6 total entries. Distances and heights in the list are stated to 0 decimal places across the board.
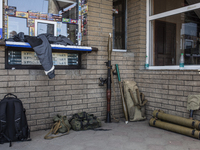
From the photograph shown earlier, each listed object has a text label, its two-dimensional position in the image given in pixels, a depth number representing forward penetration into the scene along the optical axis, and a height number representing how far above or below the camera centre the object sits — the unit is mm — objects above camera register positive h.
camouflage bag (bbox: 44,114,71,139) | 3241 -908
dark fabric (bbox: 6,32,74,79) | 3084 +334
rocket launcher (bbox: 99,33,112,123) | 3861 -235
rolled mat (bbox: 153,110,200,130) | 3018 -801
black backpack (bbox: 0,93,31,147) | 2791 -703
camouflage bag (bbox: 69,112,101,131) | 3397 -883
